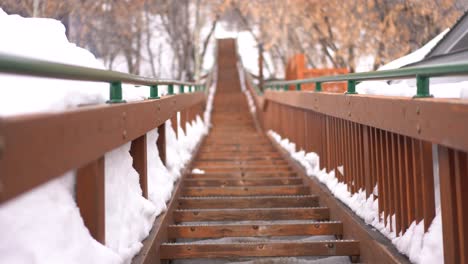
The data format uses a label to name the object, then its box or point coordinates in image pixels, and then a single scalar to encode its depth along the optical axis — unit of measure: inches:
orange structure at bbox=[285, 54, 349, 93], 677.9
